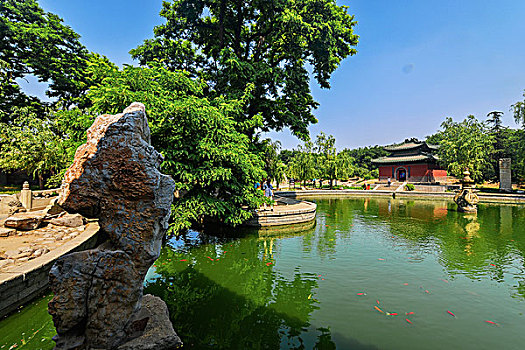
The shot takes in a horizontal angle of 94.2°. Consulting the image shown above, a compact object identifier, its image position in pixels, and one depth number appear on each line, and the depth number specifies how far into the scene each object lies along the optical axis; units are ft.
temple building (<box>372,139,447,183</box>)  126.21
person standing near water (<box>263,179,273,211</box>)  44.52
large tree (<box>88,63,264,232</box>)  22.64
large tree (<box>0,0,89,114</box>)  57.41
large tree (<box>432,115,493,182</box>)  93.80
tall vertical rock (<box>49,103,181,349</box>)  8.65
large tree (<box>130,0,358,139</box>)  39.60
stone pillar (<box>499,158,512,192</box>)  82.89
